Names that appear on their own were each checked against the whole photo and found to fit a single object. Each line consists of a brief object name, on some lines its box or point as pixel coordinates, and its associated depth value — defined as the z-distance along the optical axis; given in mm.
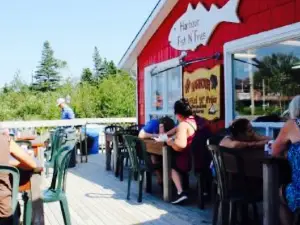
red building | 4975
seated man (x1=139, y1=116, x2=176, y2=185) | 5551
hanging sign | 5738
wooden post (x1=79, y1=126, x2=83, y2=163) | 8970
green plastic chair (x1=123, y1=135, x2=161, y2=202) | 5082
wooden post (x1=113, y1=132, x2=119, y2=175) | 7055
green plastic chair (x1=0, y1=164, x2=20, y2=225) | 2822
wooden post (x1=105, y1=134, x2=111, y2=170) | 7734
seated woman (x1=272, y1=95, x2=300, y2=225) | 2867
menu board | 6078
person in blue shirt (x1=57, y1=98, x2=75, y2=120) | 8881
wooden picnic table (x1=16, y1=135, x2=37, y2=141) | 6062
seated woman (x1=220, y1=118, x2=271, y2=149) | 3750
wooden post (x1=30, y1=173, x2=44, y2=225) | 3186
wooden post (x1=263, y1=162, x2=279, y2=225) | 3105
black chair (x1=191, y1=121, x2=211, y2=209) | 4641
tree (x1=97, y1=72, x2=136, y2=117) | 20875
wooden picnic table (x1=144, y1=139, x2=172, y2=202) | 4918
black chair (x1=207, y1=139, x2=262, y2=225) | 3359
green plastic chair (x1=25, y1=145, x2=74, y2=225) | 3518
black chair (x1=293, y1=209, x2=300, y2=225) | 2799
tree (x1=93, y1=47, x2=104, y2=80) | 56000
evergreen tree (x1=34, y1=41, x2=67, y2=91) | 53281
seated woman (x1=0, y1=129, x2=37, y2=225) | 2861
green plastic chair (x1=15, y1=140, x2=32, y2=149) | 4935
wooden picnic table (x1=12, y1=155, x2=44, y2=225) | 3174
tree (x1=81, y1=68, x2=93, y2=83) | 51062
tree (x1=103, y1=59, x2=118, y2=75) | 51541
